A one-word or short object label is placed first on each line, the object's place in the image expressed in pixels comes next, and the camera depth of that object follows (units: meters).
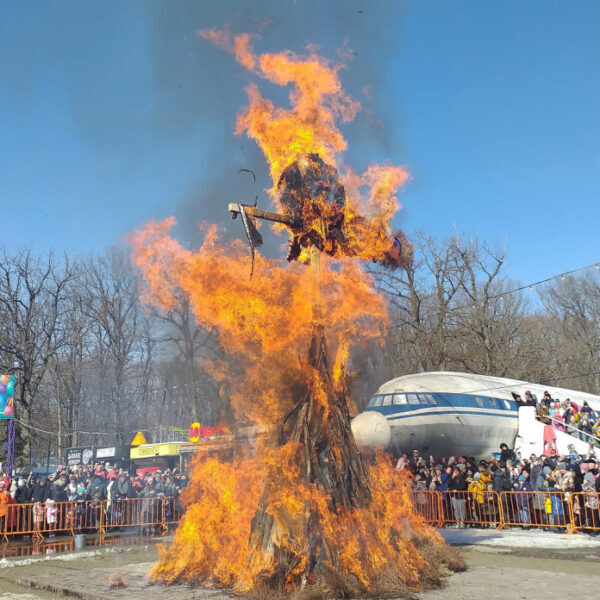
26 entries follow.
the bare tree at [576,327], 46.53
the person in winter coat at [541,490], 15.41
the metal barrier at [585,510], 14.16
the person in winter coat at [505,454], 20.57
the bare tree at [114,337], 45.31
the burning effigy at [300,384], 8.27
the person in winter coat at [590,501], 14.15
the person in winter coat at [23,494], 18.77
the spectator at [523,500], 15.83
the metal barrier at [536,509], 15.03
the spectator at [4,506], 17.58
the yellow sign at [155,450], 33.81
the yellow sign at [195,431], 30.05
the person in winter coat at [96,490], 19.75
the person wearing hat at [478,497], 16.66
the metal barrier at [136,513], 19.16
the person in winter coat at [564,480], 14.84
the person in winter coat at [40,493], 18.47
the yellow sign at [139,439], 36.56
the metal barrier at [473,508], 16.61
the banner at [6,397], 24.42
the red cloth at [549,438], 22.87
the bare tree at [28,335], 36.00
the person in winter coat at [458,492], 17.11
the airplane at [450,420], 21.00
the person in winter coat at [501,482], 16.53
